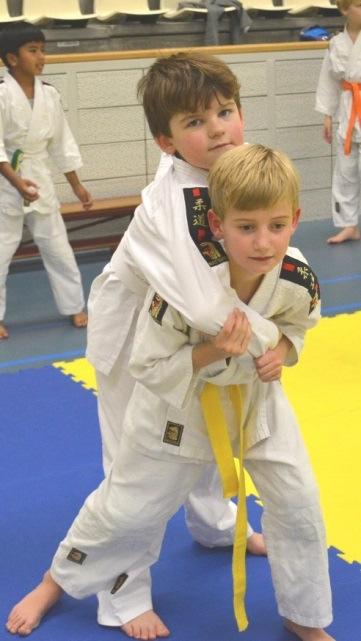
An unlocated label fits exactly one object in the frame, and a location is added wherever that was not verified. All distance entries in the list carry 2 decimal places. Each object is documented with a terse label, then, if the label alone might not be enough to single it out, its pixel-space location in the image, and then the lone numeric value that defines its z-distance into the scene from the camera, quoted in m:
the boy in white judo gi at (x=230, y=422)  2.15
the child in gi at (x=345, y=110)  7.46
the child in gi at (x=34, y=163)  5.52
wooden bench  7.63
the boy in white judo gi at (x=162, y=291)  2.33
